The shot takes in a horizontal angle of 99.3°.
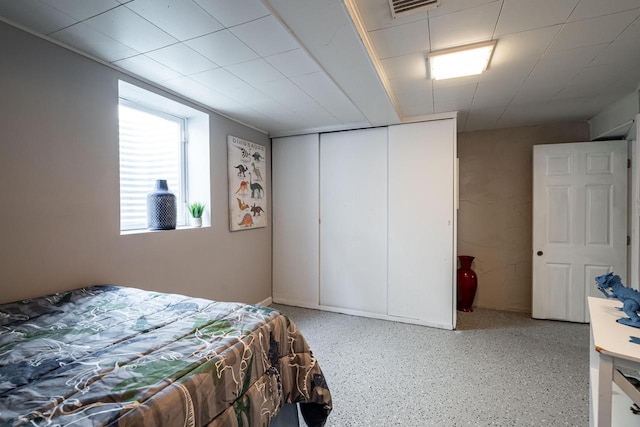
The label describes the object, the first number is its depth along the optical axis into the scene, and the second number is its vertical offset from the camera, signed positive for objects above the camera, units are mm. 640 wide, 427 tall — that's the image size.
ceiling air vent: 1346 +1025
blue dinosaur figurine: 1112 -389
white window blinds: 2199 +457
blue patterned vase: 2215 +27
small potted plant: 2621 -36
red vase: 3361 -941
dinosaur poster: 2996 +292
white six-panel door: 2906 -150
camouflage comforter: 722 -511
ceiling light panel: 1721 +1015
